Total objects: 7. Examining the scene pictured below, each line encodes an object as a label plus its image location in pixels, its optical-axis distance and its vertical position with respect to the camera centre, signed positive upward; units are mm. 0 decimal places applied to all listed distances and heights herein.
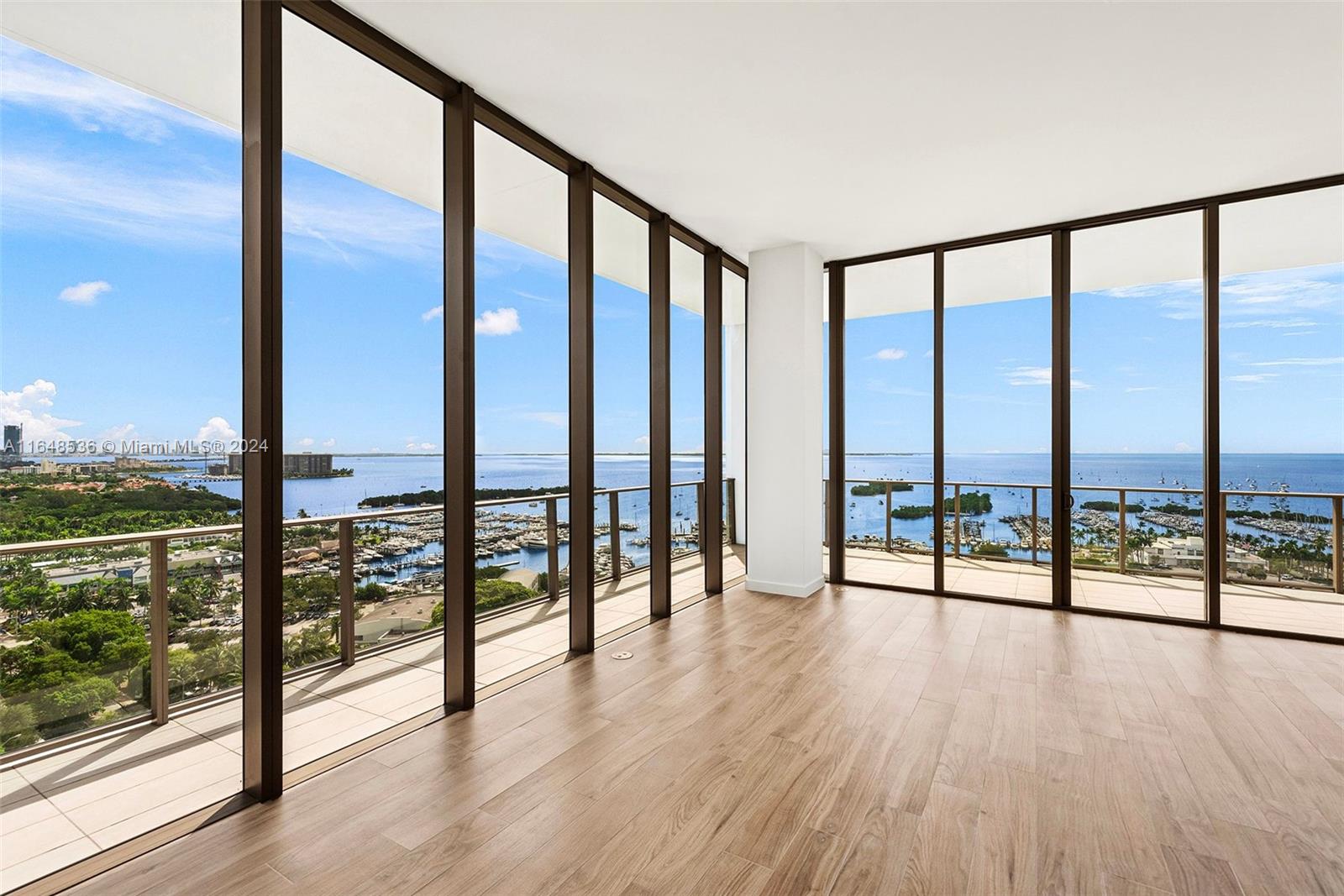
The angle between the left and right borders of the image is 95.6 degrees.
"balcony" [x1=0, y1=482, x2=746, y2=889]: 2061 -1279
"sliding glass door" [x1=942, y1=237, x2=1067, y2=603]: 4902 +140
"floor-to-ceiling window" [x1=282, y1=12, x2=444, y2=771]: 2982 +265
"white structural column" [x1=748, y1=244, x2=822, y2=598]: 5195 +201
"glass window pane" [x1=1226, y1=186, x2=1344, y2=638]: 4215 +82
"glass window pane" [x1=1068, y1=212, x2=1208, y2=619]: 4457 +152
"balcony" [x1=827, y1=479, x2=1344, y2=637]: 4281 -1009
